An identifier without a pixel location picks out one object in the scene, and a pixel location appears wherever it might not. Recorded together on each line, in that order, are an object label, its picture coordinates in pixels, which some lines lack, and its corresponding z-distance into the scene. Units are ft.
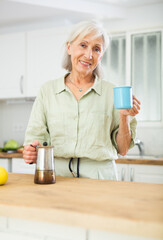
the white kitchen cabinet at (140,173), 8.64
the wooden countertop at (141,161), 8.57
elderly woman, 4.95
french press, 4.21
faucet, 10.53
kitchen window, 10.93
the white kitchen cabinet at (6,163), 10.16
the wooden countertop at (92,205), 2.66
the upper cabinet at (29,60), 10.96
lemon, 4.09
